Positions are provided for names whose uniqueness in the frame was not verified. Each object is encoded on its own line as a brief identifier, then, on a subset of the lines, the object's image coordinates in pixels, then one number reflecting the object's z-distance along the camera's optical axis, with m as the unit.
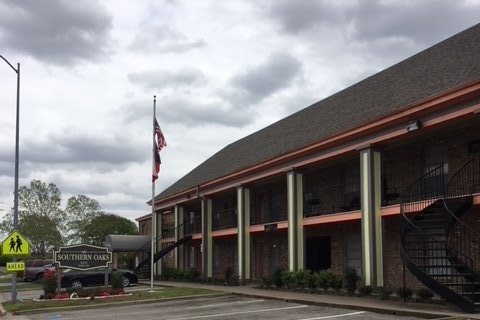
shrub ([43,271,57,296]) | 23.43
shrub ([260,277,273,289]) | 24.53
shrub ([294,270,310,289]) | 22.13
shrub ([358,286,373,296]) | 18.81
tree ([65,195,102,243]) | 86.25
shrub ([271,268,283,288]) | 23.80
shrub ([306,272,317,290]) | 21.64
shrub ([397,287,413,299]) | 16.41
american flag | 26.45
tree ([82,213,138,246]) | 76.62
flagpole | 26.55
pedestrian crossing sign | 21.95
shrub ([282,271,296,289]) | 22.86
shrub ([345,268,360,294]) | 19.55
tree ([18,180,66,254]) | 81.81
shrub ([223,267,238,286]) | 28.01
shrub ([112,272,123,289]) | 24.34
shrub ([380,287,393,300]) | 17.64
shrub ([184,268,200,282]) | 33.94
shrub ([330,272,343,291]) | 20.75
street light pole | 22.17
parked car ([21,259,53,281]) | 41.75
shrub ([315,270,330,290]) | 21.16
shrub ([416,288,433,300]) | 16.08
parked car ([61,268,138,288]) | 29.73
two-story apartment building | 16.98
